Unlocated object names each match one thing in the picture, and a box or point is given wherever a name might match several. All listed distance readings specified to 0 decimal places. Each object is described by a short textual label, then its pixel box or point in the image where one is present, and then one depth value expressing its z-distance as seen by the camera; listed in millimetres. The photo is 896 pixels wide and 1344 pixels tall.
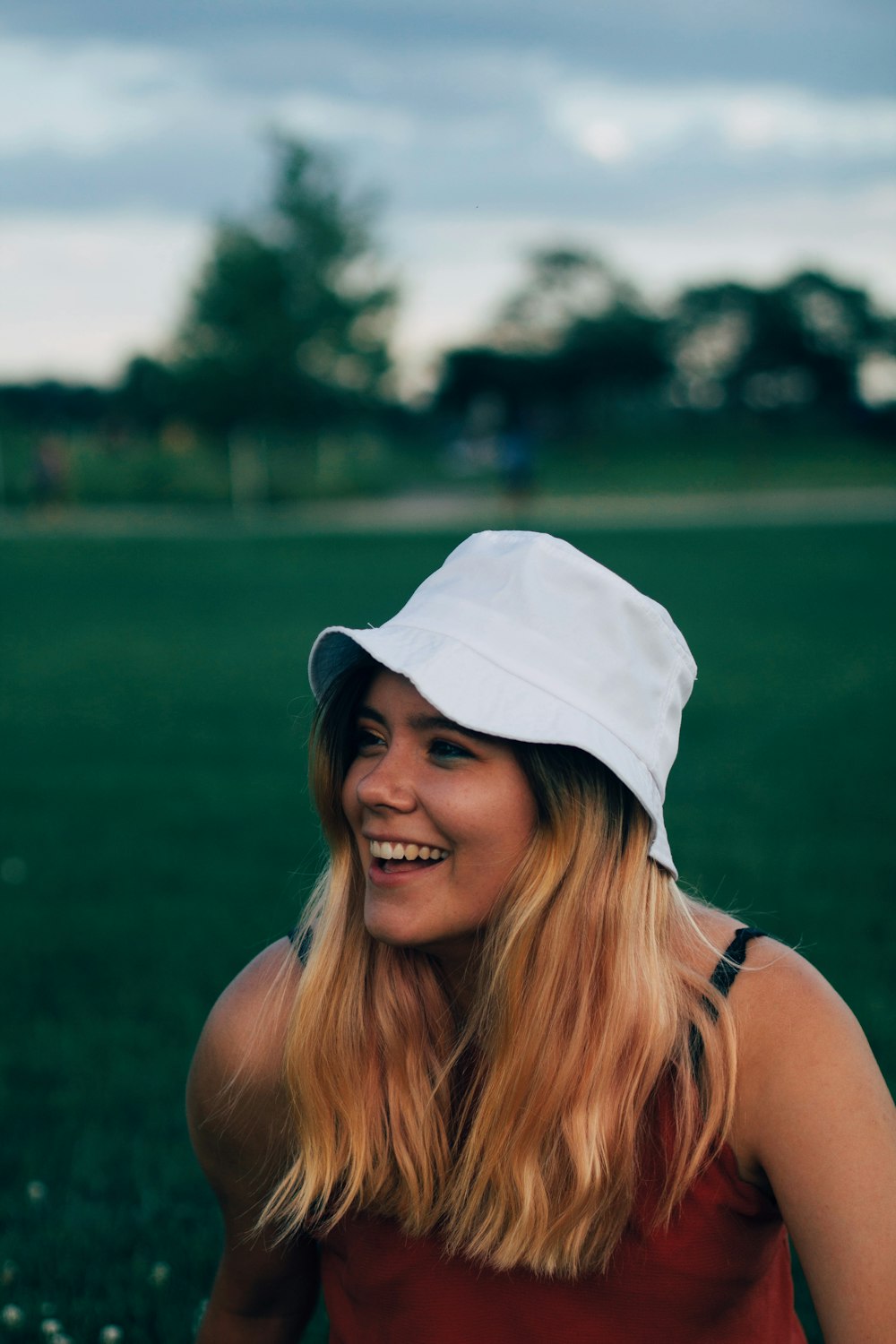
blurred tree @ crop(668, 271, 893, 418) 74188
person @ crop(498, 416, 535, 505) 38688
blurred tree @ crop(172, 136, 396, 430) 57844
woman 1924
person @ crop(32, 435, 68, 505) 37625
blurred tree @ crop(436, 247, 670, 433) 75250
